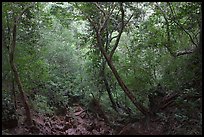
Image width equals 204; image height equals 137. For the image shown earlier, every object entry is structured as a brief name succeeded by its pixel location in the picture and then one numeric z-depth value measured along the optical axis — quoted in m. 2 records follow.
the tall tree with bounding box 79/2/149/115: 5.63
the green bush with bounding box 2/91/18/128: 5.52
